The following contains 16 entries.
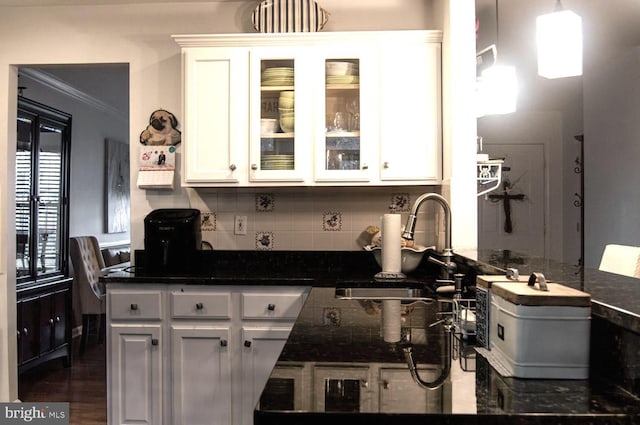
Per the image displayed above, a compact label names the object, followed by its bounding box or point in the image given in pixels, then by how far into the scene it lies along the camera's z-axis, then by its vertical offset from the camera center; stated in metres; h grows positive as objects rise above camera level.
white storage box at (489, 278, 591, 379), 0.94 -0.23
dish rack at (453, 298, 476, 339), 1.27 -0.28
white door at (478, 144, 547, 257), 5.51 +0.11
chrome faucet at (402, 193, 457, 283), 2.01 -0.14
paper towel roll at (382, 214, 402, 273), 2.44 -0.15
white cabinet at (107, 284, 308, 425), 2.42 -0.68
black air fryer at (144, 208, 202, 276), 2.70 -0.16
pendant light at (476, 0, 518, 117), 2.46 +0.63
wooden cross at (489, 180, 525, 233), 5.50 +0.17
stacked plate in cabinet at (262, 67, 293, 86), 2.71 +0.75
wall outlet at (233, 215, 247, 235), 3.01 -0.07
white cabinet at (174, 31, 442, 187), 2.67 +0.58
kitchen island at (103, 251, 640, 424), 0.78 -0.32
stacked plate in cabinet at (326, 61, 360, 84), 2.70 +0.78
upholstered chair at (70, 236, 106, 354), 4.28 -0.63
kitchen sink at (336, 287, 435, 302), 2.28 -0.37
